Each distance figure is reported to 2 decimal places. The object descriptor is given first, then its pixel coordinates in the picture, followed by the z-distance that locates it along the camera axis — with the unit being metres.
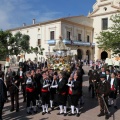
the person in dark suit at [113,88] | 5.92
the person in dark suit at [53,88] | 5.45
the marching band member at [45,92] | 5.29
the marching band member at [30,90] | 5.26
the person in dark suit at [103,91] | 4.93
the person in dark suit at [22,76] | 6.45
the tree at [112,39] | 10.36
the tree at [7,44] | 12.35
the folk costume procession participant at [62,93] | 5.17
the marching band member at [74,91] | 5.08
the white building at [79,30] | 26.23
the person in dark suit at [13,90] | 5.40
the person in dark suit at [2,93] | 4.33
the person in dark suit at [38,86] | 5.72
